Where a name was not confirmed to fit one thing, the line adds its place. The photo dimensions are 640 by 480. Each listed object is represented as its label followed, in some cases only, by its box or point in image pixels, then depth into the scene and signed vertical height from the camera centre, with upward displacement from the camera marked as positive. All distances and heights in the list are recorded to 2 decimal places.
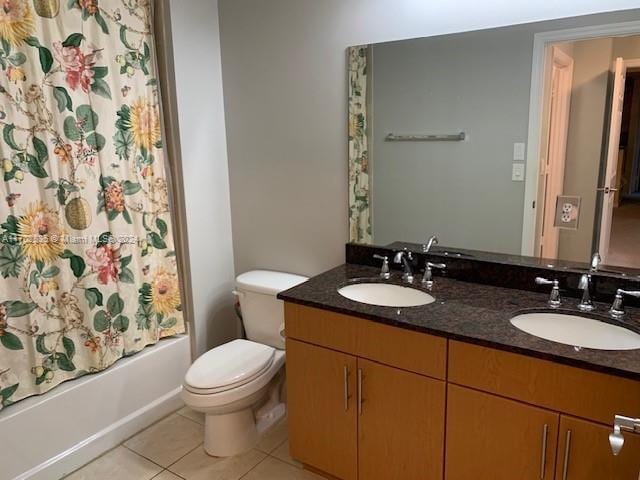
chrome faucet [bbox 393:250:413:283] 2.13 -0.47
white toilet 2.14 -0.97
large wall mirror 1.79 +0.05
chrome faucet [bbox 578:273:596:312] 1.72 -0.51
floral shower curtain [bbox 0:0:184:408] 1.91 -0.14
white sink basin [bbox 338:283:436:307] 2.04 -0.59
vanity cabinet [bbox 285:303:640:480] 1.40 -0.83
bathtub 2.00 -1.15
